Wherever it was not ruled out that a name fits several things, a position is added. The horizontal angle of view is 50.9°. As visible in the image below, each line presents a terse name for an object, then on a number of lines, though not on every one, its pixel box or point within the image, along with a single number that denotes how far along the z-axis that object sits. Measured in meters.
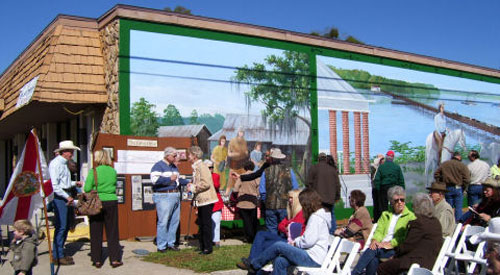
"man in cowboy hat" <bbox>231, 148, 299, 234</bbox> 8.81
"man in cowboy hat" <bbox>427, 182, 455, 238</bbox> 6.73
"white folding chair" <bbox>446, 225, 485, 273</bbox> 5.95
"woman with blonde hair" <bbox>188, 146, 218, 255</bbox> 8.35
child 5.33
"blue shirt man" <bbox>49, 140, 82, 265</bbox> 7.57
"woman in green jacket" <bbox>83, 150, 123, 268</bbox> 7.54
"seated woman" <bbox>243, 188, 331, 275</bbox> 5.73
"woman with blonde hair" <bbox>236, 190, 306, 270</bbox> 6.33
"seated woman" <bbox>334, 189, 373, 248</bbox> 6.90
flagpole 6.60
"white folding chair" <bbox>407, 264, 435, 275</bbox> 4.36
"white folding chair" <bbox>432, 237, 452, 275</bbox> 5.47
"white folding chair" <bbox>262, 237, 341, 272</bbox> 5.65
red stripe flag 6.93
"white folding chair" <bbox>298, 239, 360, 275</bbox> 5.55
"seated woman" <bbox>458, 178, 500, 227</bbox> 6.89
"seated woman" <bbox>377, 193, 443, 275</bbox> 5.59
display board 10.06
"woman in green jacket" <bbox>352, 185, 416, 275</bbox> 6.12
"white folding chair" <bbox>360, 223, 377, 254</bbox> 6.44
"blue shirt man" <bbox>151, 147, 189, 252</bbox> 8.48
